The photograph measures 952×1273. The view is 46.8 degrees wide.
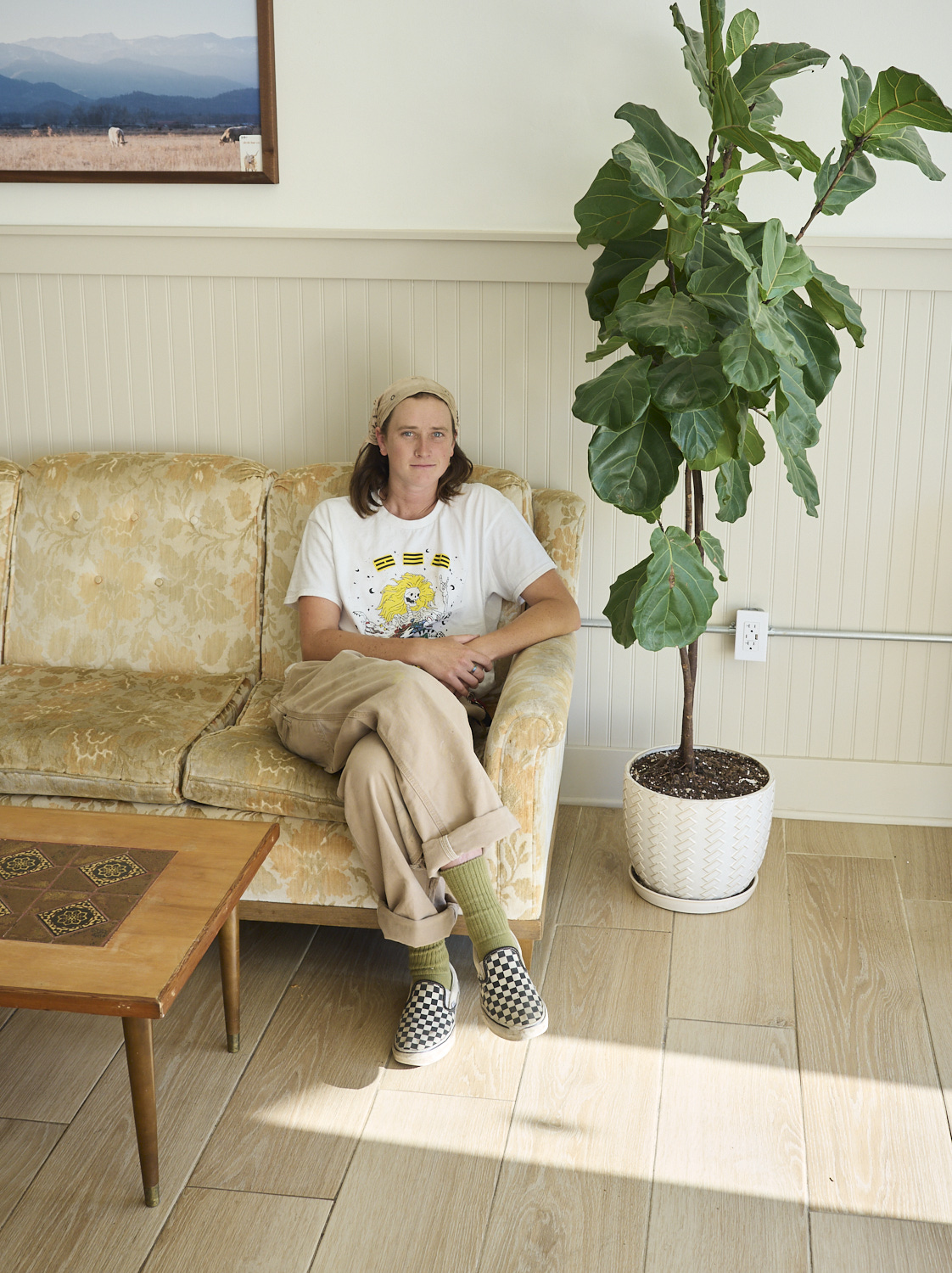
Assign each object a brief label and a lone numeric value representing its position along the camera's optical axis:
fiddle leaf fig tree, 1.86
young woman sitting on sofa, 1.87
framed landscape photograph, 2.53
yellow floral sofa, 2.07
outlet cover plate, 2.66
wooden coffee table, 1.40
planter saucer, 2.31
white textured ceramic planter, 2.25
